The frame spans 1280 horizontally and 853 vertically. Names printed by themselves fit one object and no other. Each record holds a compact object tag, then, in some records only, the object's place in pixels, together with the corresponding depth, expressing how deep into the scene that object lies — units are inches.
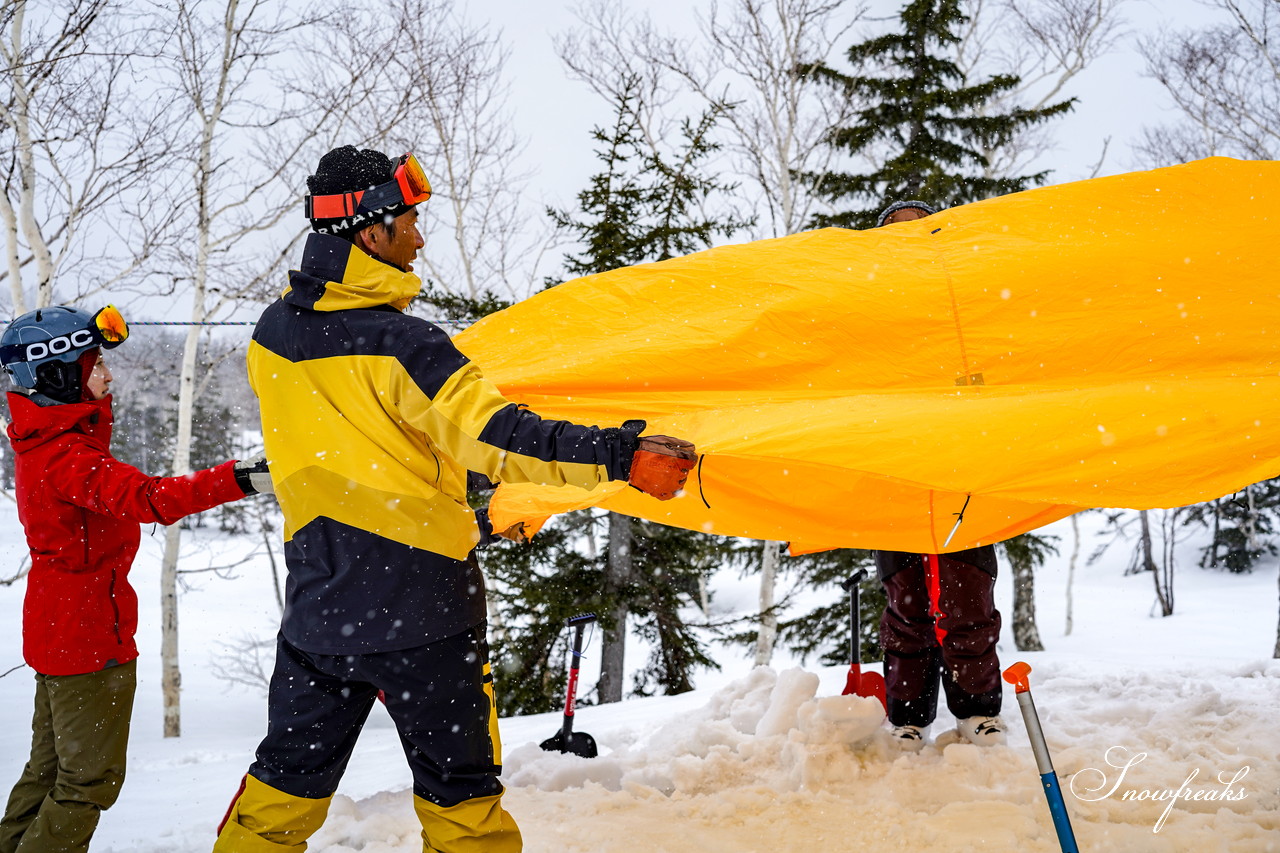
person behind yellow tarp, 133.4
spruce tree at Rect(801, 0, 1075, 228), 346.3
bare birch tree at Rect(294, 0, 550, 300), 385.4
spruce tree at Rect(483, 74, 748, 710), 308.8
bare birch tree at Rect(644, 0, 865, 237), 391.9
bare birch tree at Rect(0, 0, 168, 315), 249.0
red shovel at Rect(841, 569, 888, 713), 153.8
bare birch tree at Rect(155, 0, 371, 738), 319.9
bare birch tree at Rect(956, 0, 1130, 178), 458.9
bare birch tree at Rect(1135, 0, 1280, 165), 363.6
